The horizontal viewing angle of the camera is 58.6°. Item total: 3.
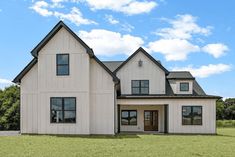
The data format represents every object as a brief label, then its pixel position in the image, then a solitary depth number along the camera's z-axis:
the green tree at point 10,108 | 26.96
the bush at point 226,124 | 30.40
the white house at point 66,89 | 15.20
